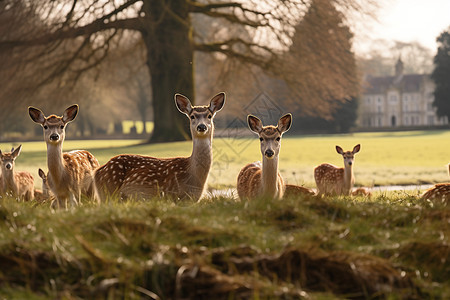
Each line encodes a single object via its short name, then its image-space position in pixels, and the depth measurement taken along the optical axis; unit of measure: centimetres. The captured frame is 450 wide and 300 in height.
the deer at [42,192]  2327
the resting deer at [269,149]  1451
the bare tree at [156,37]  4259
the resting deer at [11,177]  2102
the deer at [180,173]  1440
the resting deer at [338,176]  2336
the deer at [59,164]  1435
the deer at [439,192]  1517
